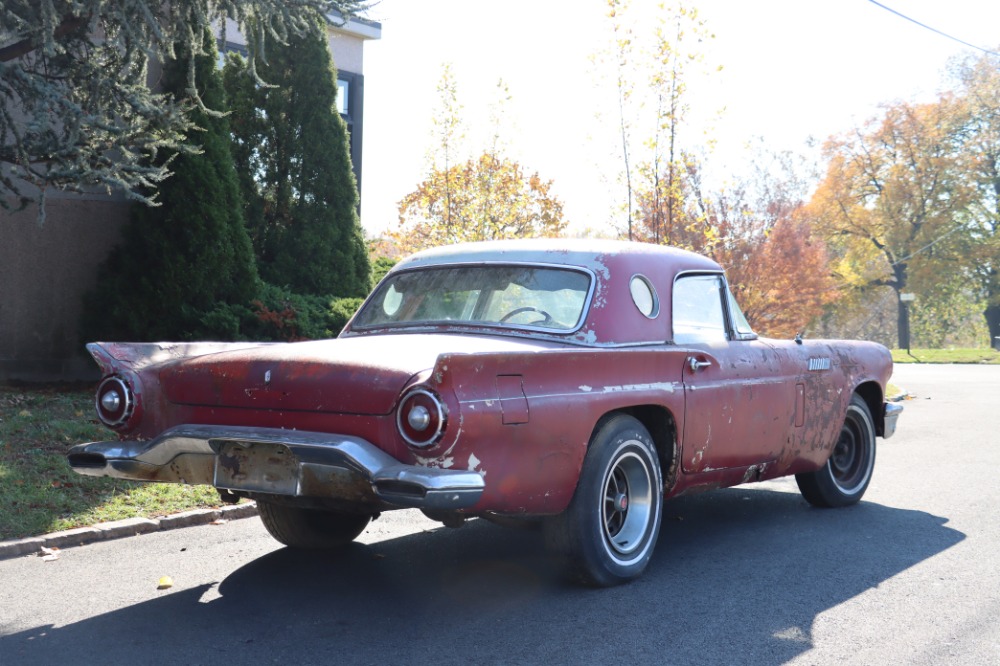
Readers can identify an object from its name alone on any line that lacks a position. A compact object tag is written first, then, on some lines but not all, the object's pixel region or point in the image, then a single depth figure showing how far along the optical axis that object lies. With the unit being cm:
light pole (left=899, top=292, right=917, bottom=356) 4868
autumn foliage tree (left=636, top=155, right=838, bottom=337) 1620
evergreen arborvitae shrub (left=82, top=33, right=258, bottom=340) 1144
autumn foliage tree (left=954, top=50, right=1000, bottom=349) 4788
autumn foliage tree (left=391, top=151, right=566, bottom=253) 2038
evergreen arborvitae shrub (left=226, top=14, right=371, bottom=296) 1405
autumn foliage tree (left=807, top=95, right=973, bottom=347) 4803
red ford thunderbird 409
